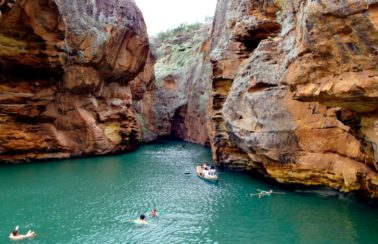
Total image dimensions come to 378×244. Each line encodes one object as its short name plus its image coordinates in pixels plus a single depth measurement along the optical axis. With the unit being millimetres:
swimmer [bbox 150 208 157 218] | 21922
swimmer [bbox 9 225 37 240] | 18053
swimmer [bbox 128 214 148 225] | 20538
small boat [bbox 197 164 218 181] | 30875
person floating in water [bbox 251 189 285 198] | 26206
